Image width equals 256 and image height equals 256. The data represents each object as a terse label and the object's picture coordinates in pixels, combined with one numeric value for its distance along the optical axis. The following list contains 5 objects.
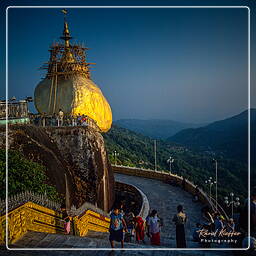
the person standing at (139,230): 7.36
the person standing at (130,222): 8.18
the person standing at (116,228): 5.81
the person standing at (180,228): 6.23
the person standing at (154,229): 6.78
